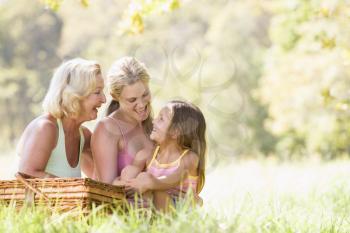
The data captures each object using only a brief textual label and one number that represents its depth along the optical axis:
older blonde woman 8.08
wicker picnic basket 6.76
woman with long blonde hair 8.22
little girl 7.71
